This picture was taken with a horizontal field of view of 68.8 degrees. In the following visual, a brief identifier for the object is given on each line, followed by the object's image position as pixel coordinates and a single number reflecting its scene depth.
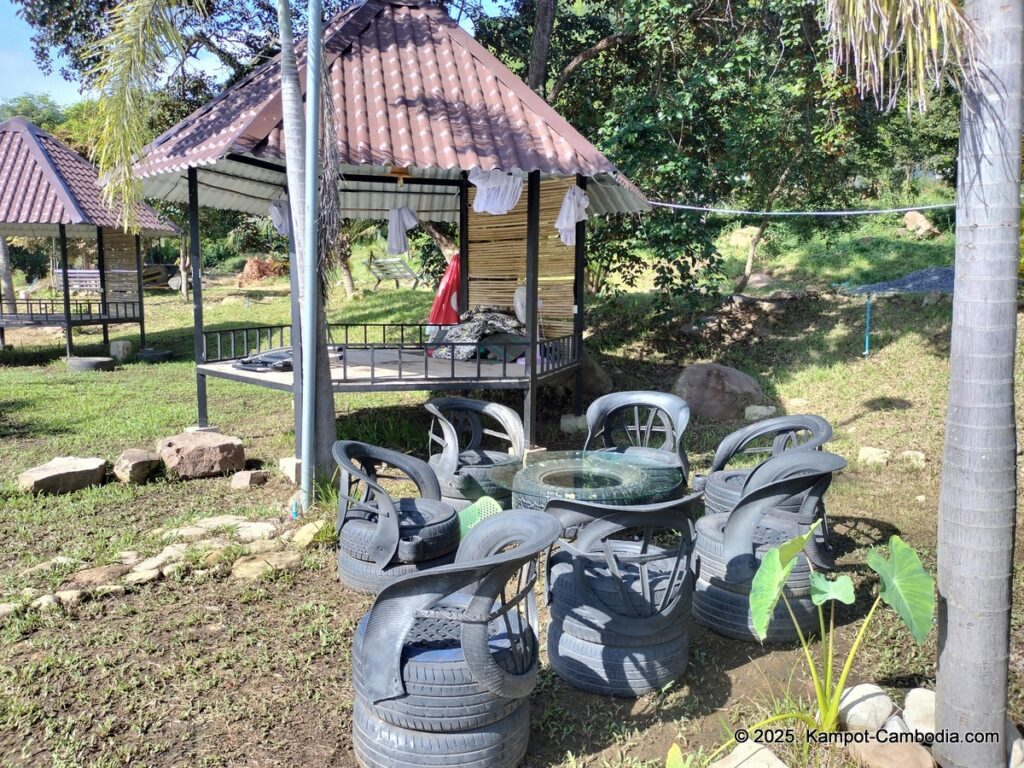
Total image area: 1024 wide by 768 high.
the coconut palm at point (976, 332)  2.81
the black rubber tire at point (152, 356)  16.36
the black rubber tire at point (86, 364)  15.04
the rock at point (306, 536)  5.82
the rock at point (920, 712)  3.35
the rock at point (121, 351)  16.42
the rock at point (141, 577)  5.08
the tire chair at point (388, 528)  4.82
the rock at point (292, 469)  7.41
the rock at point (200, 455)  7.71
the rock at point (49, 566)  5.25
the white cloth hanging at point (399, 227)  10.00
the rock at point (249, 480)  7.48
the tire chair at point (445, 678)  2.89
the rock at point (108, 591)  4.90
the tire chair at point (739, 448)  5.51
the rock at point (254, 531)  6.01
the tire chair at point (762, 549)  4.36
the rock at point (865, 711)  3.37
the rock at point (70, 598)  4.75
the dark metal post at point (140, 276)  17.05
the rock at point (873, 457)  8.18
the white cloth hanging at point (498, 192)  8.46
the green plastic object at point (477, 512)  5.17
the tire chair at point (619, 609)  3.77
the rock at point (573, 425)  10.05
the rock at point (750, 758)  3.03
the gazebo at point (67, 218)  15.61
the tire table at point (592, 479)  5.19
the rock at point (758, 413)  10.41
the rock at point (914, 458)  8.06
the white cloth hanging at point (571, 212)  9.14
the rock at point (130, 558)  5.43
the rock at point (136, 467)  7.42
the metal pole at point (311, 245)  5.96
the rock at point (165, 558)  5.30
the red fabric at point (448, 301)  11.40
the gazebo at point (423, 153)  7.71
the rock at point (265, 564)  5.30
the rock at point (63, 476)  6.99
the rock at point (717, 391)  10.55
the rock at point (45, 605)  4.67
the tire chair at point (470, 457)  6.29
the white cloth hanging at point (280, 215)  8.31
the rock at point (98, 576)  5.08
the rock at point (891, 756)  2.99
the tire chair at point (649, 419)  6.31
